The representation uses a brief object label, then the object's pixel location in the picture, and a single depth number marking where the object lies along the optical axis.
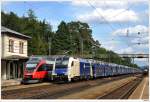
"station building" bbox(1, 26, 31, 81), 28.10
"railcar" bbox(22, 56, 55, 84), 25.19
